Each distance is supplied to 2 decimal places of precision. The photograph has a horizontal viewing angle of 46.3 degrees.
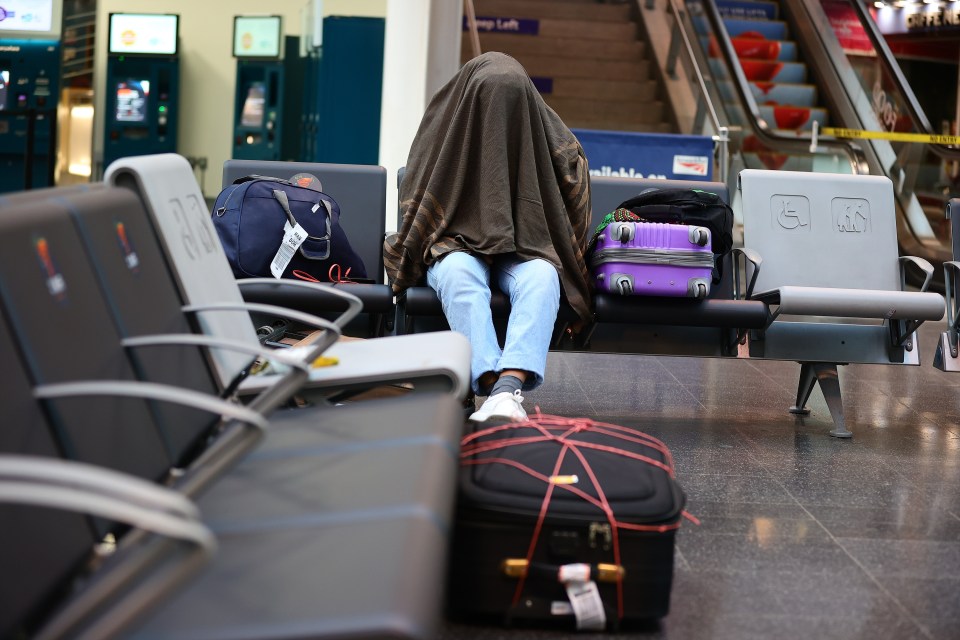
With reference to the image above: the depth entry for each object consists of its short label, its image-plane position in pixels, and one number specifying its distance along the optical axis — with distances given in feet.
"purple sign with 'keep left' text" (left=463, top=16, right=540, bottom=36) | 37.73
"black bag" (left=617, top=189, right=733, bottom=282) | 13.56
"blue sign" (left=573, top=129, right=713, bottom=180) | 23.79
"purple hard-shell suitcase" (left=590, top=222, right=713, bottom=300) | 12.66
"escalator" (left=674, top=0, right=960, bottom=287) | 29.22
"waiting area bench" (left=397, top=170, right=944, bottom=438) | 13.32
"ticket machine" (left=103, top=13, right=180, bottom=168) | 29.63
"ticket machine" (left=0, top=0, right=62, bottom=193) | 29.50
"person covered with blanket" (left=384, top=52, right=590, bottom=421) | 12.29
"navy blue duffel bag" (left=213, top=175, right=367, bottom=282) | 12.64
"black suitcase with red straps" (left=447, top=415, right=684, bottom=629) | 7.06
